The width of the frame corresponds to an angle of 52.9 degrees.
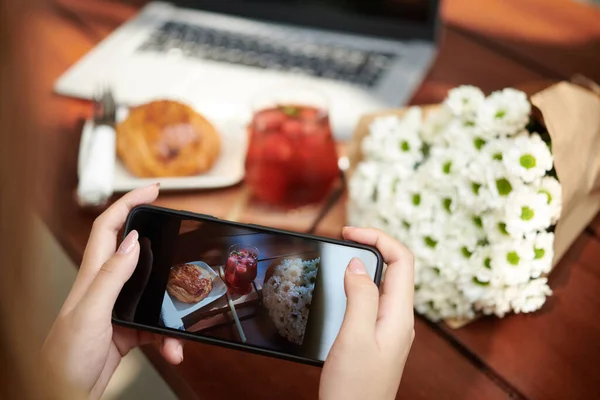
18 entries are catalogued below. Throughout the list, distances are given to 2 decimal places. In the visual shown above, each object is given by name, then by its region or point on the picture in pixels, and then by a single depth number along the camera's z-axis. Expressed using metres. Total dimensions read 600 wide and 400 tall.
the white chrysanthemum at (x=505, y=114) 0.61
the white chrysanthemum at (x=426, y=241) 0.61
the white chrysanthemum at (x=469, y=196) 0.59
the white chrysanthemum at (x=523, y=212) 0.56
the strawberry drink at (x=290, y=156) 0.72
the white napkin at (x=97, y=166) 0.71
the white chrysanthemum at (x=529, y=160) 0.56
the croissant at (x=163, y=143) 0.75
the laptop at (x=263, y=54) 0.93
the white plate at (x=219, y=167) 0.74
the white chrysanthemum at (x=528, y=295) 0.59
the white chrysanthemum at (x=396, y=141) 0.67
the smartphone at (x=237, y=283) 0.52
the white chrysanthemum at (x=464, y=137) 0.62
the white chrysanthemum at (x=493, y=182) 0.57
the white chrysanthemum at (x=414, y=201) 0.62
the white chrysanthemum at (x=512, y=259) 0.57
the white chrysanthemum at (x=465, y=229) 0.60
